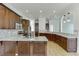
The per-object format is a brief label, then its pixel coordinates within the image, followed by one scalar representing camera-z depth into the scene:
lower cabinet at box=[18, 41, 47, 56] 1.78
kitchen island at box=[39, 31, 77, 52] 2.54
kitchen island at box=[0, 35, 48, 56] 1.76
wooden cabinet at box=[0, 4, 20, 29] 2.33
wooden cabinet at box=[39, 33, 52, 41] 3.56
